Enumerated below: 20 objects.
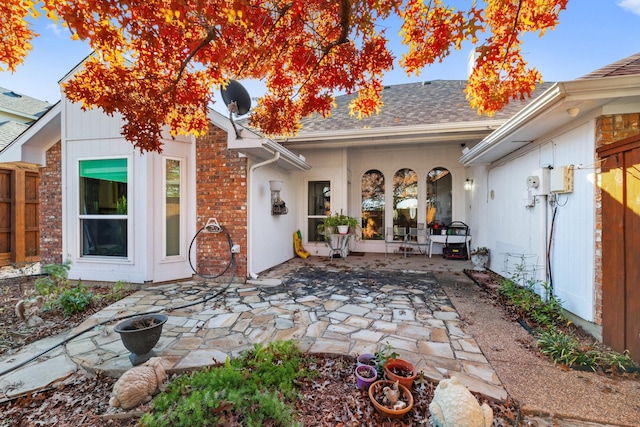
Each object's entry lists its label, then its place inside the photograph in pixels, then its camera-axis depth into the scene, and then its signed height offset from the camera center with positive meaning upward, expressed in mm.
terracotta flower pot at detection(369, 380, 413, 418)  1862 -1347
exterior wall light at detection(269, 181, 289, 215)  6266 +237
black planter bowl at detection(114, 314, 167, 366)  2514 -1133
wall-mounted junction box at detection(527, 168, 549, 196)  3932 +408
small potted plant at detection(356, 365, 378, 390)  2170 -1330
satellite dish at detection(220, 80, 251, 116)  5207 +2205
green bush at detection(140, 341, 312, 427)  1841 -1356
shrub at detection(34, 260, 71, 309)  4175 -1179
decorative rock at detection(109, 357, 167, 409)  2066 -1342
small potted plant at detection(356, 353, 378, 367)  2439 -1326
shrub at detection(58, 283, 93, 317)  3873 -1272
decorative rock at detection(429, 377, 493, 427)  1622 -1201
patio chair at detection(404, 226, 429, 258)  8406 -876
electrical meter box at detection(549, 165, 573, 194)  3457 +383
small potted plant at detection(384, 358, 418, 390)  2113 -1293
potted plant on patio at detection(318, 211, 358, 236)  7270 -360
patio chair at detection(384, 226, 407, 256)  8594 -802
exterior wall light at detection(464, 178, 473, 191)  7768 +725
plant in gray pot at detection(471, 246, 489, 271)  6176 -1085
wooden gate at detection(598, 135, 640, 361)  2562 -348
